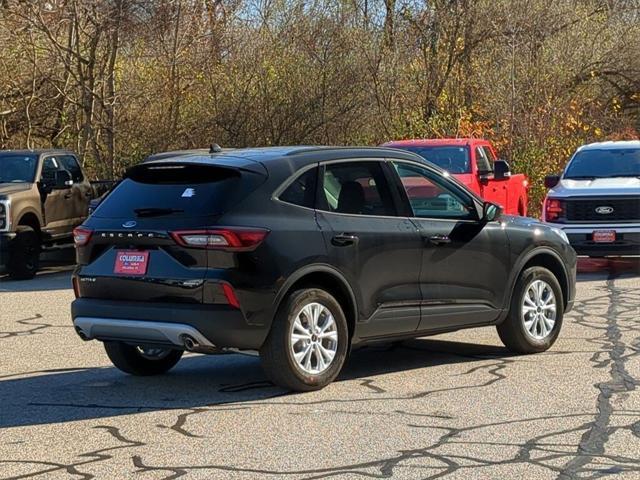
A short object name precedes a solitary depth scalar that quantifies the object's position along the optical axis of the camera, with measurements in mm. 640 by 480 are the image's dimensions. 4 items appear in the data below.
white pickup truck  16703
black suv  8055
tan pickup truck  17469
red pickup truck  17422
